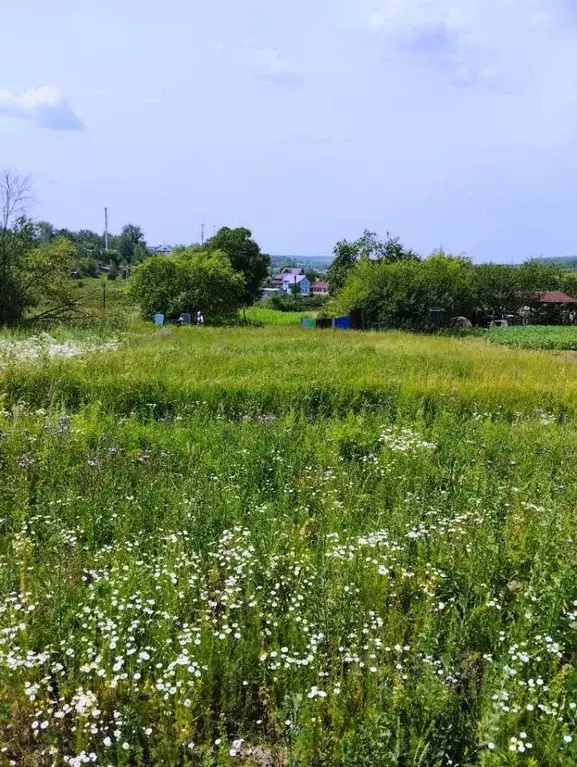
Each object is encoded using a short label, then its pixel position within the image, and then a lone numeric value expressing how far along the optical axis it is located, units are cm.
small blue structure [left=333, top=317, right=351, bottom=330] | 4109
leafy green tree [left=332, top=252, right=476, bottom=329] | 4034
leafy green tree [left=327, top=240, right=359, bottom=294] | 6481
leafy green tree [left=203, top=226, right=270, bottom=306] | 6838
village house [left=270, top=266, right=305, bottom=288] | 14686
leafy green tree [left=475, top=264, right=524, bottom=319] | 5542
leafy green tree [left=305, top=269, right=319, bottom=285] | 14988
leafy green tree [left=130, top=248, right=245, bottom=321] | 4550
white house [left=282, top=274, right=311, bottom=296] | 13688
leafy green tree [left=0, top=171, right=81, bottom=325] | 2964
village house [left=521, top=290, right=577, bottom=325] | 5712
